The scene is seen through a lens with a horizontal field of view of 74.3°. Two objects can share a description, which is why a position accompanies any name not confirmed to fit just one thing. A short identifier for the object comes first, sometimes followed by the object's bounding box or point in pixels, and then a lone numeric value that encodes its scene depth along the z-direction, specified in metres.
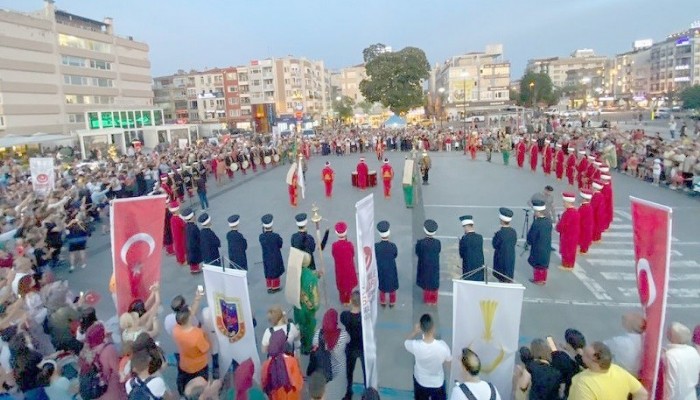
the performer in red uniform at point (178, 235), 10.15
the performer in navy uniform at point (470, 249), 7.55
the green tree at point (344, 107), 85.44
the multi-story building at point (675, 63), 86.62
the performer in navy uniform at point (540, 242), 8.18
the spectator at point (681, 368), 3.90
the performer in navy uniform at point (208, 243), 8.90
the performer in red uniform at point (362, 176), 18.36
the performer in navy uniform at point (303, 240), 7.68
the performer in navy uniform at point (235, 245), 8.48
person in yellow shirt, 3.46
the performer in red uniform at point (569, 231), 8.70
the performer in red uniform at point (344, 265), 7.59
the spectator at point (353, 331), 4.97
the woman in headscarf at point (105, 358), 4.20
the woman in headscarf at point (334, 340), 4.67
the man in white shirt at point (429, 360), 4.30
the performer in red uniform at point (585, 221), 9.38
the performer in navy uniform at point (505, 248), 7.78
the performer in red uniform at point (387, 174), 15.80
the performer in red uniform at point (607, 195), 11.09
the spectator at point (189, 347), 4.69
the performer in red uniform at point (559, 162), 18.78
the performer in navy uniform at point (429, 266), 7.45
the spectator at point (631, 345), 4.30
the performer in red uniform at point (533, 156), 21.11
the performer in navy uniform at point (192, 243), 9.44
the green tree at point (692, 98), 60.34
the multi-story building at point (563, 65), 129.25
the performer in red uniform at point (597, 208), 10.42
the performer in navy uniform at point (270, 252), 8.20
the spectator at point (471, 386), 3.42
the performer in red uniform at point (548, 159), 19.74
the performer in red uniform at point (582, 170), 15.38
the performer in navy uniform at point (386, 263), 7.32
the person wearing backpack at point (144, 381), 3.63
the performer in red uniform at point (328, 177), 16.38
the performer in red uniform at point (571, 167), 17.41
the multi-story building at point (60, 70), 43.84
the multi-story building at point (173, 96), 83.44
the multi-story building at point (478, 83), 80.56
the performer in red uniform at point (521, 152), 22.36
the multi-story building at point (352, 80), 112.19
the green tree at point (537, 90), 79.44
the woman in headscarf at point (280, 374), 4.00
